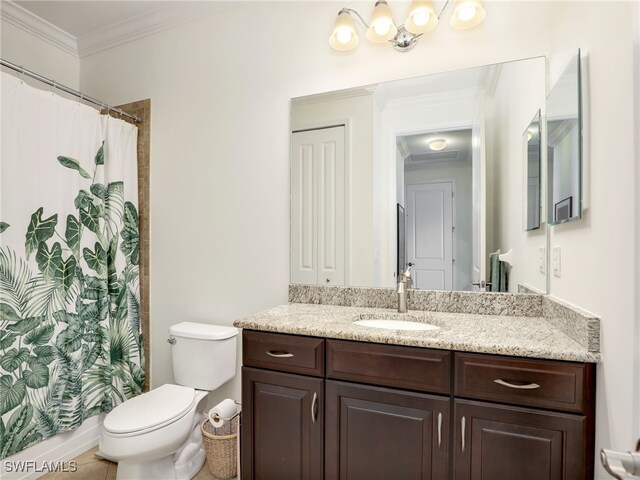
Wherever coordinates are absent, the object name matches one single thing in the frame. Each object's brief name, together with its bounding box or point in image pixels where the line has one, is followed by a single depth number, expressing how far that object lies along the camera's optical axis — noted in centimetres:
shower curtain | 169
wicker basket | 180
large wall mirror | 162
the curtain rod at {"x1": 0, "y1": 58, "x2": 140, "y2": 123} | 169
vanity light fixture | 158
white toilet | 154
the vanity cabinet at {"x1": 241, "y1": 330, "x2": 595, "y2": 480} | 109
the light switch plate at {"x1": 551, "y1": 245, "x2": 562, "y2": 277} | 140
